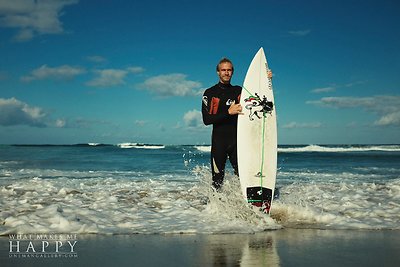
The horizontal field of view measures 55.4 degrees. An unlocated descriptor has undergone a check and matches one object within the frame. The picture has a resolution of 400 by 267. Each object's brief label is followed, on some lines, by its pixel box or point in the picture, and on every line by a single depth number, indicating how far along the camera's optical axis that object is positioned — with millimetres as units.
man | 5352
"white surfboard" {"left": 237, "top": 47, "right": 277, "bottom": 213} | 5281
